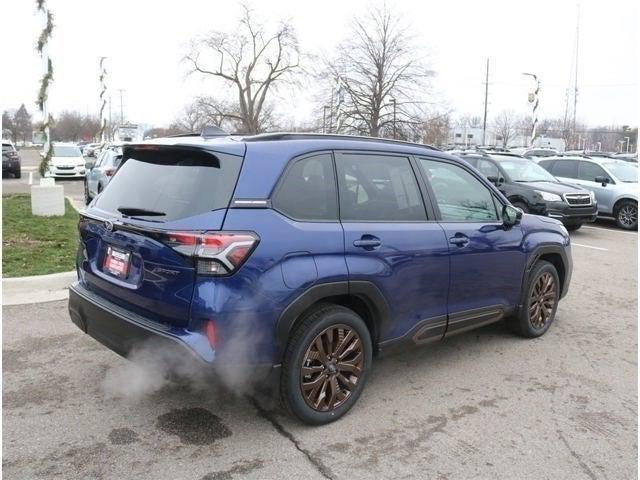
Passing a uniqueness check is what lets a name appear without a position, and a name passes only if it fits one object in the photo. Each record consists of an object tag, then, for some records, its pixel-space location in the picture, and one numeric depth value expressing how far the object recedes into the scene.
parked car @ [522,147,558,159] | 21.47
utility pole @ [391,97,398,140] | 37.16
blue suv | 2.99
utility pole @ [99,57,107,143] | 25.60
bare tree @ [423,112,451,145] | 38.51
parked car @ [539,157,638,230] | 13.79
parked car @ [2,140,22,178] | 23.72
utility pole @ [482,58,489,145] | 53.88
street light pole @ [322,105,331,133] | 39.40
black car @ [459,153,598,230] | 11.77
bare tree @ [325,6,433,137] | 37.03
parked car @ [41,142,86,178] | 23.62
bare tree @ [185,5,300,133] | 49.84
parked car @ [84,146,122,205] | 12.48
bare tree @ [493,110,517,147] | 77.54
